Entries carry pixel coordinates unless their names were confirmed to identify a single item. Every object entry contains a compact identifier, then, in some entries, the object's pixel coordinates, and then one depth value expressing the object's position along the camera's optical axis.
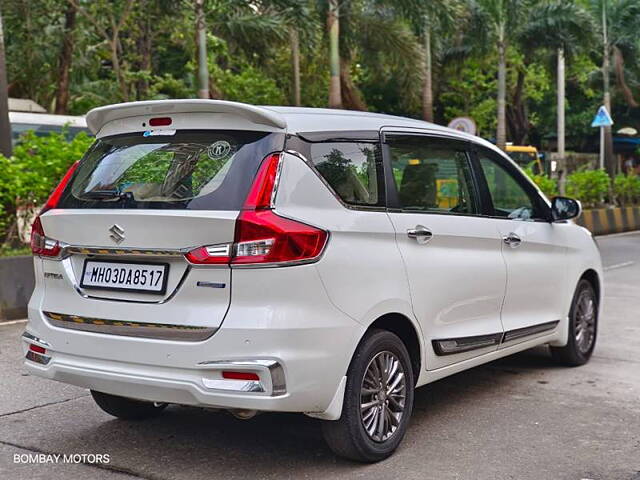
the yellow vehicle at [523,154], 33.50
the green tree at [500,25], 23.36
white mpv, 3.91
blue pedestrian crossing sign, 23.55
